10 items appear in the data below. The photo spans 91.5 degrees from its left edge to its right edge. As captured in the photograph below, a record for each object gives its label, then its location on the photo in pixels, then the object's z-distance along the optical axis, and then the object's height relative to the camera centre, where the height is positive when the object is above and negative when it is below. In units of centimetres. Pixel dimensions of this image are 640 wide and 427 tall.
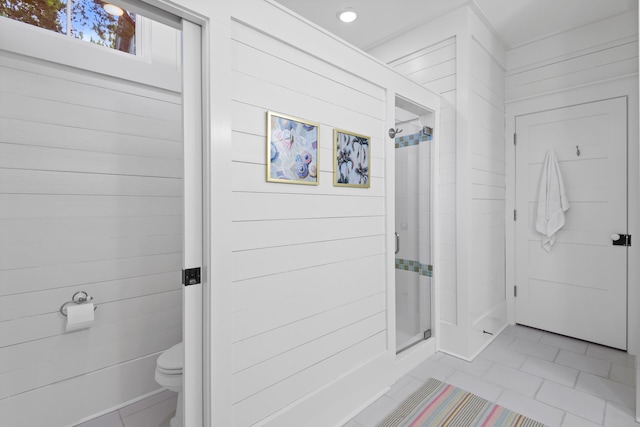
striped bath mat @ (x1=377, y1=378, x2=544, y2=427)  181 -122
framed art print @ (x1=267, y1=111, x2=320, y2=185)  151 +33
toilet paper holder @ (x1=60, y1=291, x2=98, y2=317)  185 -52
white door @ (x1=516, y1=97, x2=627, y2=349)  269 -14
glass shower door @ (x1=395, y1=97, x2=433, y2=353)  246 -9
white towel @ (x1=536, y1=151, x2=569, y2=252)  291 +9
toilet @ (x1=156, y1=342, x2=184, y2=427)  170 -89
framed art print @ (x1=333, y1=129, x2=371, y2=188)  183 +33
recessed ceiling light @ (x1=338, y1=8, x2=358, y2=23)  262 +170
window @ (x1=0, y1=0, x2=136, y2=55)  184 +126
